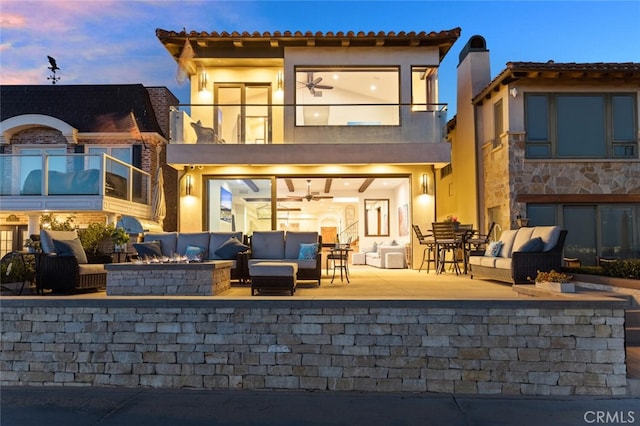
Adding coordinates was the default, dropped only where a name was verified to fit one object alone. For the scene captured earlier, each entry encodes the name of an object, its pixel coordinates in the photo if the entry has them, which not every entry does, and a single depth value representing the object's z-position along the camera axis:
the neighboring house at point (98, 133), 11.10
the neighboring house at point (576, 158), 10.03
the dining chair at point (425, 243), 9.60
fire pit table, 5.80
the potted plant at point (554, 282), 4.89
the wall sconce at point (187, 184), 10.95
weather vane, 14.22
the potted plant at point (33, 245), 7.03
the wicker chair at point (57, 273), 6.16
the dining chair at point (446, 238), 8.88
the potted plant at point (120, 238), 8.09
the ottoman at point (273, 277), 5.71
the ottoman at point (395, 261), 11.30
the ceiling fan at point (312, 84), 11.36
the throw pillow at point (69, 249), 6.45
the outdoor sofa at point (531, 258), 6.40
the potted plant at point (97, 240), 7.90
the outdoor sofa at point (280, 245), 7.73
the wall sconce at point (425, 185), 10.95
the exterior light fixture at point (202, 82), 11.44
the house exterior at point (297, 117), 10.52
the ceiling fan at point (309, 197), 15.92
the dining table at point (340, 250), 7.46
